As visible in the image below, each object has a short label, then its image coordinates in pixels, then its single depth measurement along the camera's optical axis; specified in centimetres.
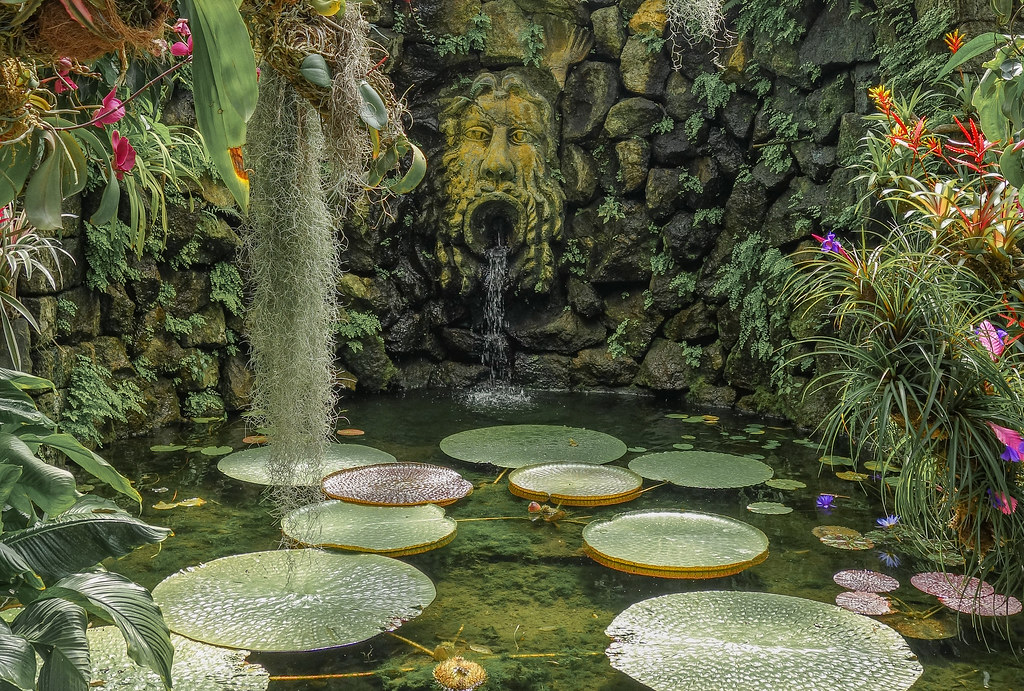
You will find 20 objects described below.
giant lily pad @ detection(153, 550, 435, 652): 220
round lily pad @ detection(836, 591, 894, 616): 245
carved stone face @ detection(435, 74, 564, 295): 561
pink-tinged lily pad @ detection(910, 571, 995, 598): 251
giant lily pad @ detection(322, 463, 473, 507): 329
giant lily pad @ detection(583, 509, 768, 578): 271
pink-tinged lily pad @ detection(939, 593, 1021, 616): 236
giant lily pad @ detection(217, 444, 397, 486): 356
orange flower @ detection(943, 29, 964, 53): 299
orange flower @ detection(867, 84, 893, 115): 294
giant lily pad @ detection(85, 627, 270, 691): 192
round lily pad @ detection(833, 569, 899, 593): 261
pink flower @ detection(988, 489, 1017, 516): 206
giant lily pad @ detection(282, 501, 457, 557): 281
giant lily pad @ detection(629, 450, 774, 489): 364
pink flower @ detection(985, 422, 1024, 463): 201
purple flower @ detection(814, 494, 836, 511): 325
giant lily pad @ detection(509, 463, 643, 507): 339
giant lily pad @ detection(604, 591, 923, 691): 201
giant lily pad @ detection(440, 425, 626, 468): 394
